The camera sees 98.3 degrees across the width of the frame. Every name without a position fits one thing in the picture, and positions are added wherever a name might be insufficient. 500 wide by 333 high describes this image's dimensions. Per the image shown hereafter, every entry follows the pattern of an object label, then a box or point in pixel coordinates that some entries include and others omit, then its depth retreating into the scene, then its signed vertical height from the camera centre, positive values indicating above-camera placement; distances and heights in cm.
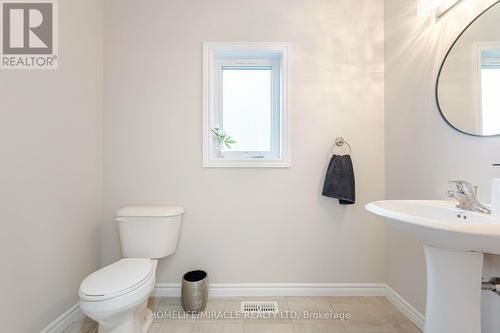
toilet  101 -58
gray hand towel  157 -12
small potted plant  171 +20
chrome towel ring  166 +17
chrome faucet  91 -14
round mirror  97 +43
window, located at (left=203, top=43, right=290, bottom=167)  172 +50
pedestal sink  67 -38
